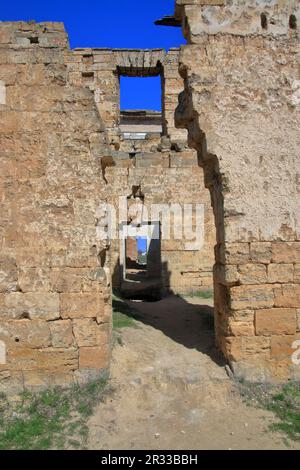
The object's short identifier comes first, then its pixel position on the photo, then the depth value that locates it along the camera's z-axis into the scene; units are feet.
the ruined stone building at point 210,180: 15.16
